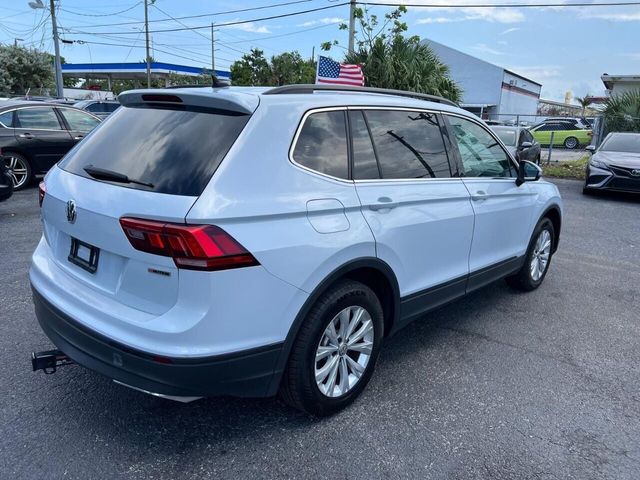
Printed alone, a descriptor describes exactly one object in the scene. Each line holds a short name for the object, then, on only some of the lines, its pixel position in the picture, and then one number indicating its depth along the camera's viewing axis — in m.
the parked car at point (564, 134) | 24.83
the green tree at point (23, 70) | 28.86
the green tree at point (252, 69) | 42.30
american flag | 11.19
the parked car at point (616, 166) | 10.50
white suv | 2.25
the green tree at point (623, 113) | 15.55
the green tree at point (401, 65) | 14.22
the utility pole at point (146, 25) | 37.53
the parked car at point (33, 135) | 9.16
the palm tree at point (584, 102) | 29.42
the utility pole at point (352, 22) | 19.58
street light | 24.98
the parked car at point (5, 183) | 7.01
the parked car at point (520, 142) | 12.80
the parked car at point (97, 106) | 18.67
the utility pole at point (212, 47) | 57.29
